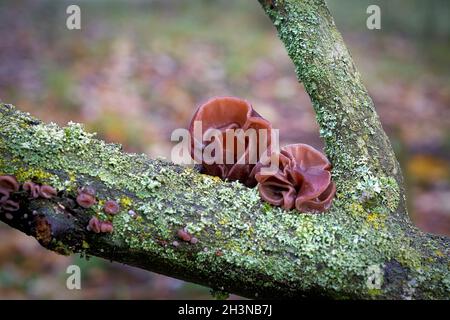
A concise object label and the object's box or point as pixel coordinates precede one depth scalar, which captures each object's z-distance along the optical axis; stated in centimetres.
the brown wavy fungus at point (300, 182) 63
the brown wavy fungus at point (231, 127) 65
